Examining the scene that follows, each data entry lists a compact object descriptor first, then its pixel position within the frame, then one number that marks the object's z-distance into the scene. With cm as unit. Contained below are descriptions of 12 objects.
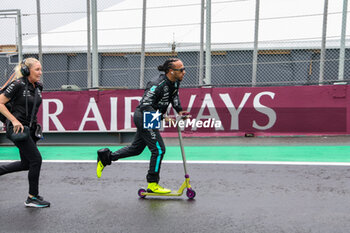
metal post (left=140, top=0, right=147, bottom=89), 1332
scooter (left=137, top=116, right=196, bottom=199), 506
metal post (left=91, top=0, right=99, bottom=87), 1155
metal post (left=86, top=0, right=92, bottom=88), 1220
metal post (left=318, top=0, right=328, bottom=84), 1137
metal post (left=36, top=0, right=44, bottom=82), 1298
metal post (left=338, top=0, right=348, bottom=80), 1053
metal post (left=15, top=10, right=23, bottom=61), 1235
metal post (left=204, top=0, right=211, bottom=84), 1125
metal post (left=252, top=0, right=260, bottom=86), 1170
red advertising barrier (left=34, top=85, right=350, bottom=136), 1059
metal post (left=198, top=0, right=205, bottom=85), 1166
